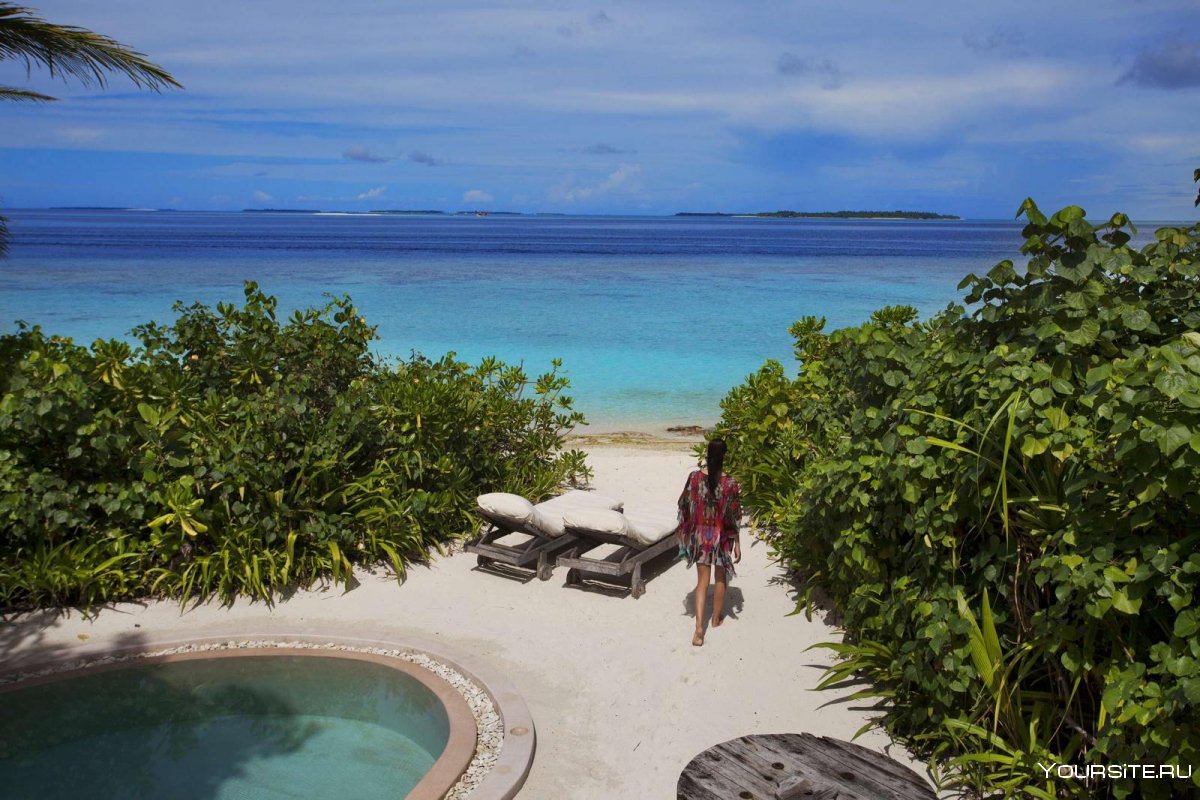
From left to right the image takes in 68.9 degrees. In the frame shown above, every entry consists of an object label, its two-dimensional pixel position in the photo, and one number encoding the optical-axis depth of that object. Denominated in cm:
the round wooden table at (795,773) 329
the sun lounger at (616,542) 657
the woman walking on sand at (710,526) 575
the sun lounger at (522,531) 681
